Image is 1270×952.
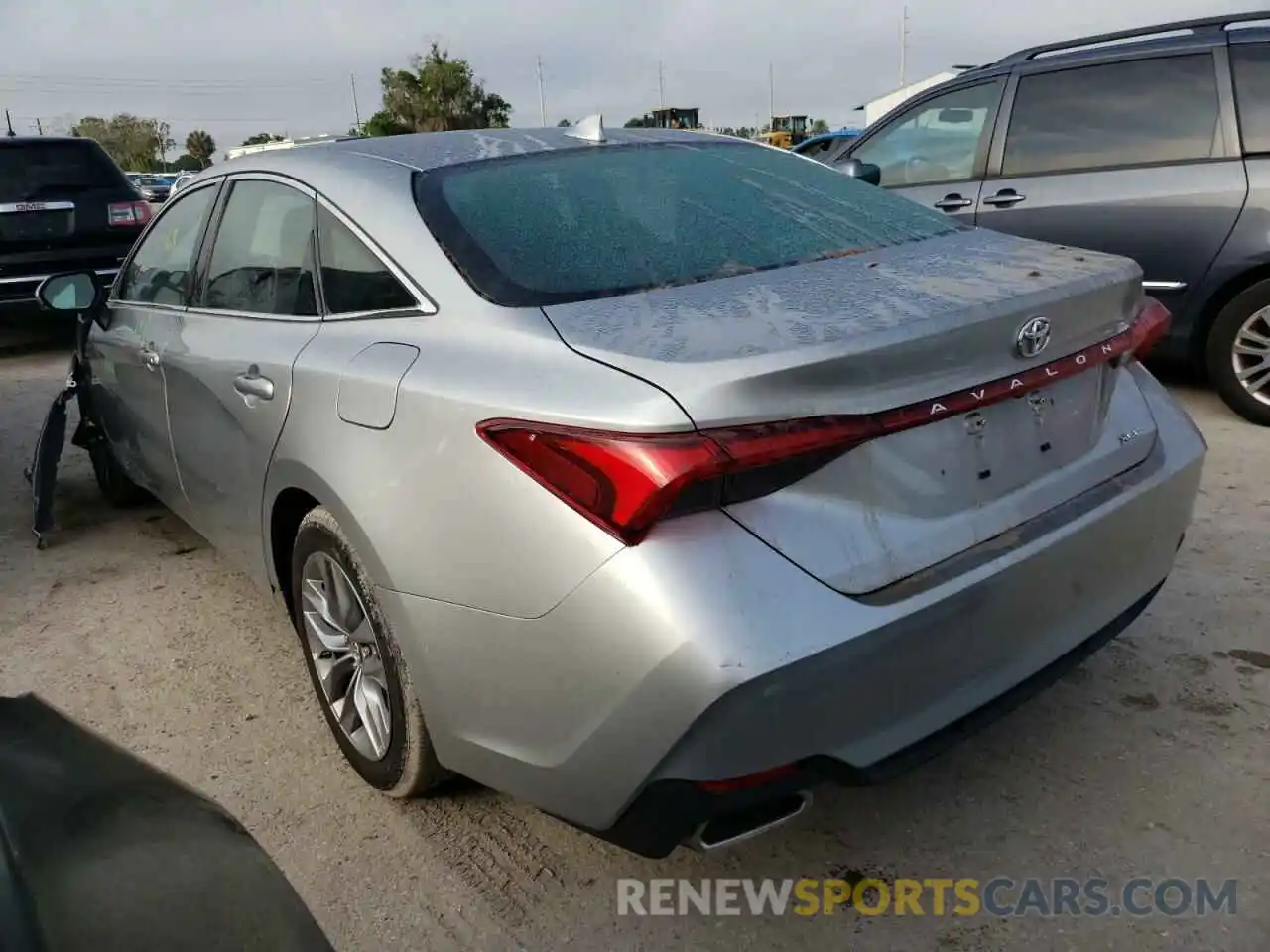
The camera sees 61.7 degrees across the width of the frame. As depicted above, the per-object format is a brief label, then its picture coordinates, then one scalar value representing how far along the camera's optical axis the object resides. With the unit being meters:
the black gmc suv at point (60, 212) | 8.51
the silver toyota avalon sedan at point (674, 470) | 1.71
